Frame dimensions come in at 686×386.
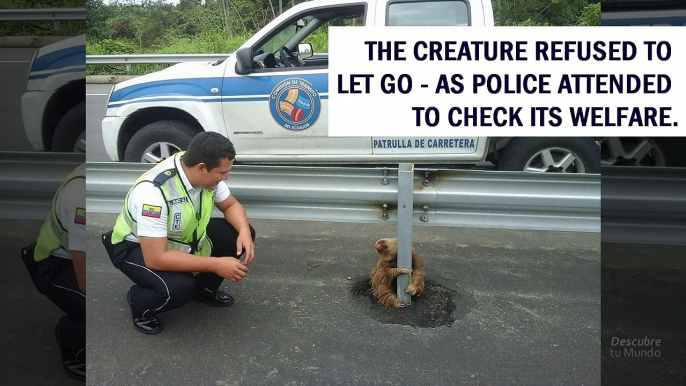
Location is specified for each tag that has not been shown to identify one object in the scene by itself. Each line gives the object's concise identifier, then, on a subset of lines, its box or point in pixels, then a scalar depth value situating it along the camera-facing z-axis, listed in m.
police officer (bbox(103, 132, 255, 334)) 2.35
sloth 2.62
